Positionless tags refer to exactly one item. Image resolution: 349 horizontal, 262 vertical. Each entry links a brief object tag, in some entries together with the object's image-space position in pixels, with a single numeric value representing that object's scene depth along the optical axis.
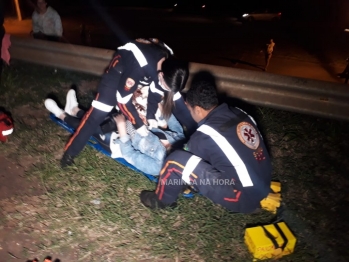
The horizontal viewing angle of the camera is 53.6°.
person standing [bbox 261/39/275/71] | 8.17
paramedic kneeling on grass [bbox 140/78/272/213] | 2.61
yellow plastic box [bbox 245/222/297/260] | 2.69
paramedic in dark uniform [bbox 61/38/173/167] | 3.15
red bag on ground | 3.84
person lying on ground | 3.47
